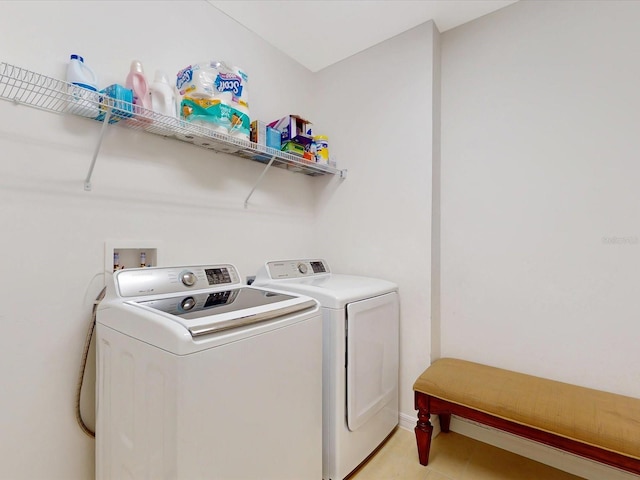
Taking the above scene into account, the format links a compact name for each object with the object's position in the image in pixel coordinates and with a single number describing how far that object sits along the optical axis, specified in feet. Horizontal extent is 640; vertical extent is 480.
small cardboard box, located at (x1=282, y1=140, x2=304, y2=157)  6.25
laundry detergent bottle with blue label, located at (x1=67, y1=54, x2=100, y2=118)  3.72
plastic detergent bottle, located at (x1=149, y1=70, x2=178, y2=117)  4.51
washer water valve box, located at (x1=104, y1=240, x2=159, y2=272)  4.43
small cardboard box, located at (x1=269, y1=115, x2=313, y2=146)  6.28
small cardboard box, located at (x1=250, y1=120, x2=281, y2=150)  5.70
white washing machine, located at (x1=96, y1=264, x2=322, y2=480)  2.88
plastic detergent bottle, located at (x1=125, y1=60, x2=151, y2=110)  4.25
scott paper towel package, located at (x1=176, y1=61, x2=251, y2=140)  4.74
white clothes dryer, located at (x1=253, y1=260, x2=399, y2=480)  4.76
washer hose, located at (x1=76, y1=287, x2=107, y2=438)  4.11
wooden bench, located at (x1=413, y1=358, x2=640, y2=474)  3.86
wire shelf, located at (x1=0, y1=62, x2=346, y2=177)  3.65
